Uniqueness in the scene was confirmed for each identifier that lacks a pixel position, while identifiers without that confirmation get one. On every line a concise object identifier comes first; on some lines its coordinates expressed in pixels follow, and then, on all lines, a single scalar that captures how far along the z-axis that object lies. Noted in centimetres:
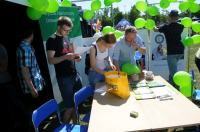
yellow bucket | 162
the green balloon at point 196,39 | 293
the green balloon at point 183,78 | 217
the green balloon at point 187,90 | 224
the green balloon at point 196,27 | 300
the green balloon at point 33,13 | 200
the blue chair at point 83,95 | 174
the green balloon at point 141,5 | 302
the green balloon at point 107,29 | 296
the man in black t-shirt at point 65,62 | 190
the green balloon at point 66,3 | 293
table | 125
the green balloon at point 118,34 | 304
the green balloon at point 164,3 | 299
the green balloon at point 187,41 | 295
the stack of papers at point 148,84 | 189
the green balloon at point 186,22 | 302
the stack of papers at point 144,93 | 166
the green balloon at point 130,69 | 209
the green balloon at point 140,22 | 314
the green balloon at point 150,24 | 310
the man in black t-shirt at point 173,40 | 300
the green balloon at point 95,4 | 291
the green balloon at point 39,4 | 187
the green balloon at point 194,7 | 295
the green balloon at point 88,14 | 297
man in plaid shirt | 178
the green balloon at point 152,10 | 303
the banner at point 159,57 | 343
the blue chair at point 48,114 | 144
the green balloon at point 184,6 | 295
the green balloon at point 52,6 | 209
